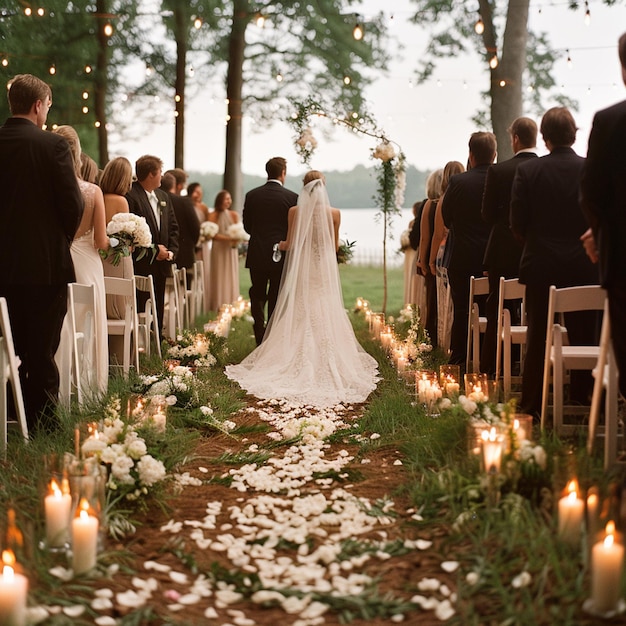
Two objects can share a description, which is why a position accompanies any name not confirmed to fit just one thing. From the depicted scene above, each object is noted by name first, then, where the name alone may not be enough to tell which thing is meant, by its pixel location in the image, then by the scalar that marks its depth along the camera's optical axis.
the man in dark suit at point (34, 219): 4.86
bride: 7.80
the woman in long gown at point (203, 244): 12.96
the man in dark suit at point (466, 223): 7.03
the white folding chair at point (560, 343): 4.69
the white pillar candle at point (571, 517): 3.06
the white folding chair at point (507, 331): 5.89
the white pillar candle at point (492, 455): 3.70
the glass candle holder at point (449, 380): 5.52
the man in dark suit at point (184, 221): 10.14
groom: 9.09
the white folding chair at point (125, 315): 6.86
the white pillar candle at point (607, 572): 2.58
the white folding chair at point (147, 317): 8.11
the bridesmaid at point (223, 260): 13.34
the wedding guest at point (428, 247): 8.60
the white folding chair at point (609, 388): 3.99
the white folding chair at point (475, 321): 7.12
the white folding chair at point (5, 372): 4.53
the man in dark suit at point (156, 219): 8.14
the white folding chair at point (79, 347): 5.57
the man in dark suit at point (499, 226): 6.16
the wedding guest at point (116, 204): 7.14
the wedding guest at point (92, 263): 5.68
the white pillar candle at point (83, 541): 3.05
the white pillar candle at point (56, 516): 3.19
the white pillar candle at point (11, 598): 2.54
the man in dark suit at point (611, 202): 3.68
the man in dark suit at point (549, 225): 5.25
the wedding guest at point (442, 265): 7.96
